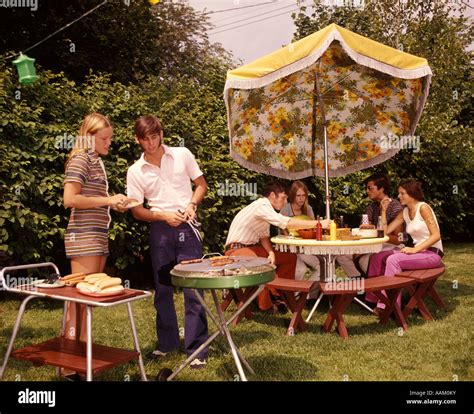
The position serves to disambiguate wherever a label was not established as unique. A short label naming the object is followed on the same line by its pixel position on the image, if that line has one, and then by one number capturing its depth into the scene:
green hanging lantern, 4.97
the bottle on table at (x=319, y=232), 6.20
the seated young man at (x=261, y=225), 6.29
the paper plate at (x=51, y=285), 3.96
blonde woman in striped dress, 4.37
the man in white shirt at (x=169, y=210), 4.85
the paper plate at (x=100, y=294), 3.67
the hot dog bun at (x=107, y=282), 3.74
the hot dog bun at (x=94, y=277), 3.86
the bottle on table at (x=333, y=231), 6.20
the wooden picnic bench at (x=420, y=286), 6.23
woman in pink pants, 6.68
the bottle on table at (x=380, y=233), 6.46
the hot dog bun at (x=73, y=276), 4.09
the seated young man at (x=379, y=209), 7.57
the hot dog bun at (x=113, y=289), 3.70
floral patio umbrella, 6.81
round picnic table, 5.96
